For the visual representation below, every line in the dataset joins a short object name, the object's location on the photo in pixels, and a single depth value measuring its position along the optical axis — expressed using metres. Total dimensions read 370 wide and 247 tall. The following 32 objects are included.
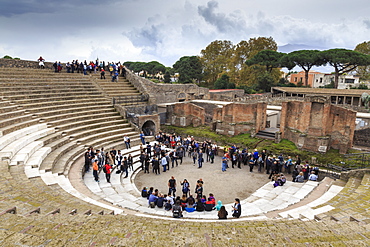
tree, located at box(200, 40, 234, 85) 56.53
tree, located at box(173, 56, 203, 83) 54.03
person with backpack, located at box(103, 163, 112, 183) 11.24
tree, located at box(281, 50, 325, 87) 43.31
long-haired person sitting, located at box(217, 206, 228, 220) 8.31
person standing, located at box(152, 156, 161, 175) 13.45
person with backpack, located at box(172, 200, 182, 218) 8.51
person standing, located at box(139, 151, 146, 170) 13.58
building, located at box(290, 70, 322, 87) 64.53
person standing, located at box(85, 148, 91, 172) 11.91
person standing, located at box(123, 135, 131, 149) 15.54
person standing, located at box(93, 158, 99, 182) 10.89
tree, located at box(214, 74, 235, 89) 49.91
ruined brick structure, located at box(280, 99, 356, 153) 17.00
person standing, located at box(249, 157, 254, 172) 14.92
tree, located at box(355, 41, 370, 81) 50.38
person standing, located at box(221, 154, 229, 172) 14.80
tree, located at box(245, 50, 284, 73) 48.69
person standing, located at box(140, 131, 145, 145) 16.70
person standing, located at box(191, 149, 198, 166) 15.95
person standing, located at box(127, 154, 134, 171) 13.23
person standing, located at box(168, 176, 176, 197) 10.81
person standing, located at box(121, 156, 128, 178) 12.45
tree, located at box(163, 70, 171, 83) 61.13
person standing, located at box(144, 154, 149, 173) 13.62
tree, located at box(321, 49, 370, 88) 39.25
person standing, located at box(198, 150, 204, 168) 15.14
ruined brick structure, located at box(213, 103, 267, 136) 20.83
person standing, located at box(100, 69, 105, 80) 23.78
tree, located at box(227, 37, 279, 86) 52.53
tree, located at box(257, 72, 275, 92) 47.00
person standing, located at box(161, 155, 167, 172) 13.94
